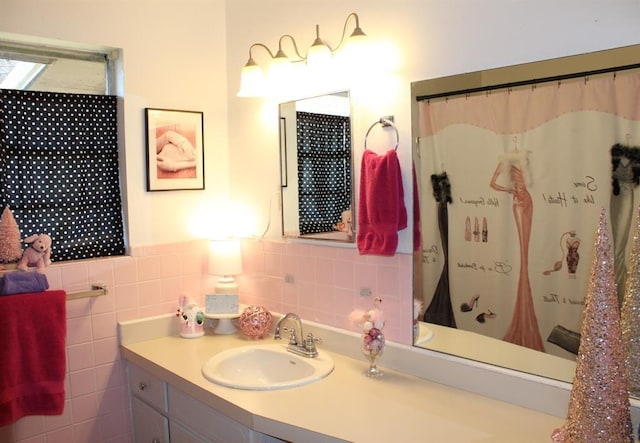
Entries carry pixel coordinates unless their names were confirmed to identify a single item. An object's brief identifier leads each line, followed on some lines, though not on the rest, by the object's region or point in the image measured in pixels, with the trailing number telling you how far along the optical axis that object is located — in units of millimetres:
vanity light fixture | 2033
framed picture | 2422
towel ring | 1942
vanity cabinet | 1794
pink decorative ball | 2395
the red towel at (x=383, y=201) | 1896
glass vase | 1920
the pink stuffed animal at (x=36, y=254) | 2057
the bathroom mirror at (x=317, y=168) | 2137
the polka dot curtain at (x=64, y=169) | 2135
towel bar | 2164
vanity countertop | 1499
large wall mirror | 1426
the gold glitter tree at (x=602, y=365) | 1179
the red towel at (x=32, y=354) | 1944
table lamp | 2496
